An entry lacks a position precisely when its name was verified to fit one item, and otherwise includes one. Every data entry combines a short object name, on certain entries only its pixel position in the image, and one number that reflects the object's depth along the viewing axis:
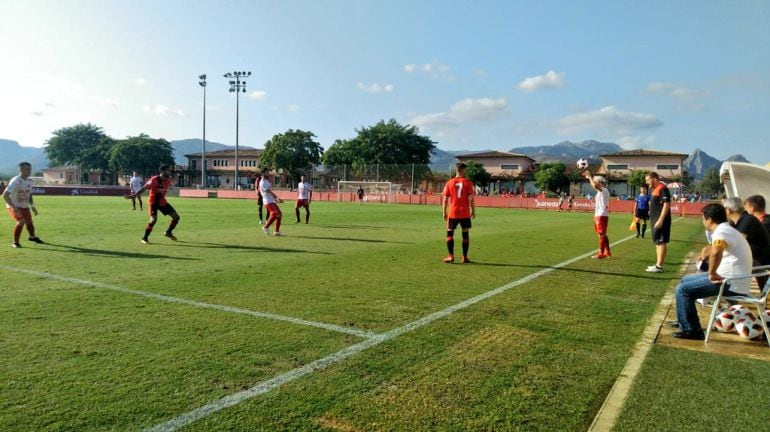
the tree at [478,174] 71.50
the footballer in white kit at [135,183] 25.96
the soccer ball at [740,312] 5.31
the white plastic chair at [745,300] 4.89
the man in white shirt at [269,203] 14.38
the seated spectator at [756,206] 6.43
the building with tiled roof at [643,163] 70.19
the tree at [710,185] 106.19
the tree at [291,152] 79.44
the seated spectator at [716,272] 5.05
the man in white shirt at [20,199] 10.92
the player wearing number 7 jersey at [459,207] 9.80
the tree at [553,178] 68.12
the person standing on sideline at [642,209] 17.20
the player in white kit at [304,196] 19.23
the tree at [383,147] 77.00
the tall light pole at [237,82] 65.69
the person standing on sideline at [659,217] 9.57
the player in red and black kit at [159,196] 11.99
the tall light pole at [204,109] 61.62
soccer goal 48.47
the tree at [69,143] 100.44
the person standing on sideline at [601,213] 10.92
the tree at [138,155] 87.31
